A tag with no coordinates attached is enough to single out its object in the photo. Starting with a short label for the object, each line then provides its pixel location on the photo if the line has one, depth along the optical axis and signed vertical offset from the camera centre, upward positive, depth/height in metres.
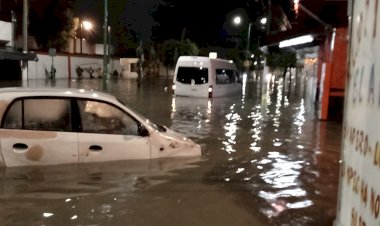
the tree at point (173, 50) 64.00 +0.69
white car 8.36 -1.18
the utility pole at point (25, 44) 34.97 +0.52
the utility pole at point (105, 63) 25.91 -0.44
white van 26.58 -0.99
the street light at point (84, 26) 61.12 +3.11
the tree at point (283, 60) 53.12 -0.13
